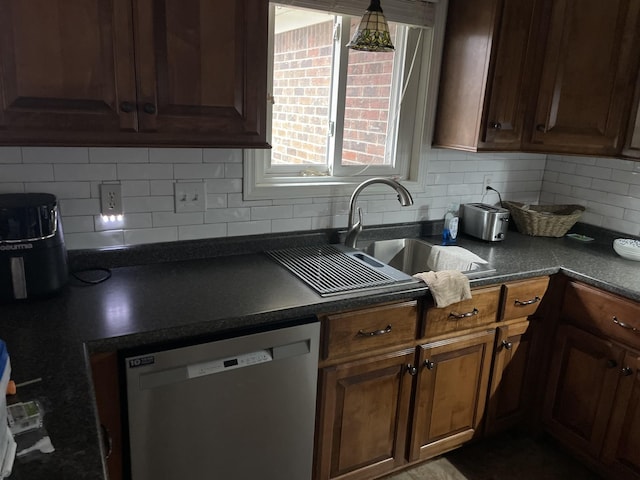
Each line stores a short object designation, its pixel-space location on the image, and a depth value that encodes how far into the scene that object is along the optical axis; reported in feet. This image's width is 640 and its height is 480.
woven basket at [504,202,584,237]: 8.67
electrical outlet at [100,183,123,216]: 6.13
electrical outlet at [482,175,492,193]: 9.02
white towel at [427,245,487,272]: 7.30
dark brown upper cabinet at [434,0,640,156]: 7.21
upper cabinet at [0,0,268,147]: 4.50
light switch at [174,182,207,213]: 6.55
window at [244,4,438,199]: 7.35
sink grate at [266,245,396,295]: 5.96
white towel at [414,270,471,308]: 6.14
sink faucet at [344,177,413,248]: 6.98
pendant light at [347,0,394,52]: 5.92
